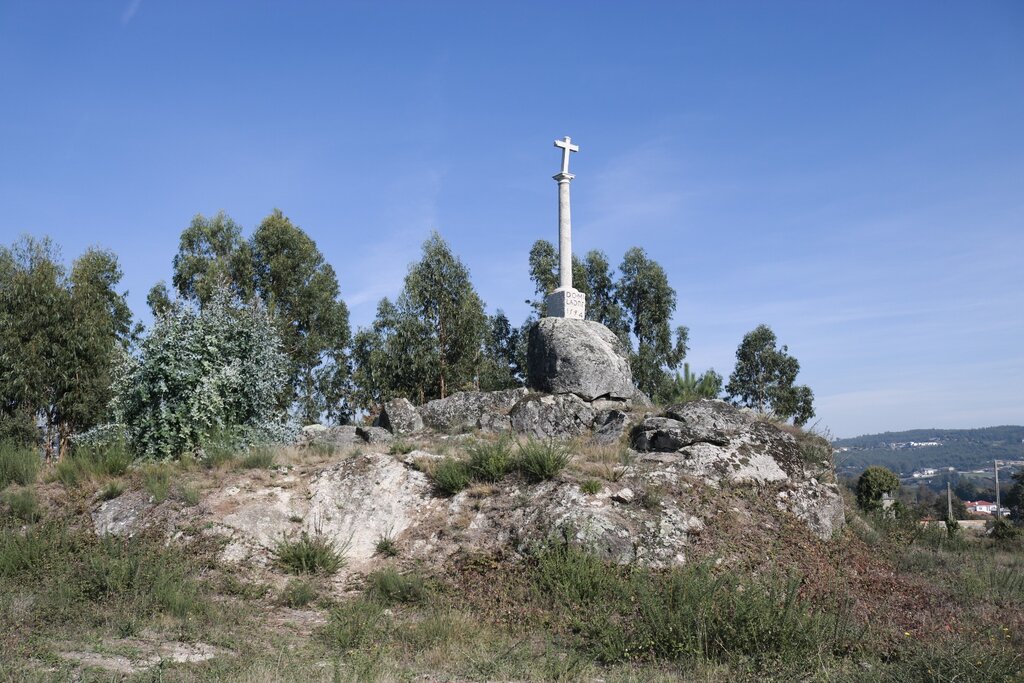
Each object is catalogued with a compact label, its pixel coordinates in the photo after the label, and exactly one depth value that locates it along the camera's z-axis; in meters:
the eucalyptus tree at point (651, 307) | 40.16
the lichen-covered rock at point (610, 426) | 17.41
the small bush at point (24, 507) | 11.39
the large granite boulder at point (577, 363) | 21.66
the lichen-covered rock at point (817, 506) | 12.86
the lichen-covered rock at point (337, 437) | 18.06
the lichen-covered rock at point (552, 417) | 19.69
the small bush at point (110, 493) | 11.89
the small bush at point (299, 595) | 9.45
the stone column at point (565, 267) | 24.20
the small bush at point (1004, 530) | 19.41
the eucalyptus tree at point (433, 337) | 32.25
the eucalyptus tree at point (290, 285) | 36.47
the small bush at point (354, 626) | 7.71
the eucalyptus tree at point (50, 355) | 25.89
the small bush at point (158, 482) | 11.62
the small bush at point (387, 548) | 10.96
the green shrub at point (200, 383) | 14.77
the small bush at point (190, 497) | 11.45
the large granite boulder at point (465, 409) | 20.45
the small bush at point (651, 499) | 11.17
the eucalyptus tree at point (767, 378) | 45.94
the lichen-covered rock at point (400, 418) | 20.05
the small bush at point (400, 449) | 13.67
